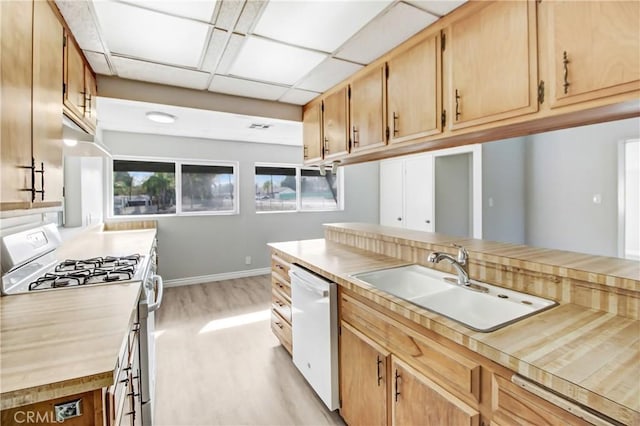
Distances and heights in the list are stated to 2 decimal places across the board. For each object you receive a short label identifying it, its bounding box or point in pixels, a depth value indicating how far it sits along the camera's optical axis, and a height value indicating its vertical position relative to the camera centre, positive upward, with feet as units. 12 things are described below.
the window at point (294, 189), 17.43 +1.38
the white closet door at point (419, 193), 16.47 +1.04
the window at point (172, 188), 14.34 +1.26
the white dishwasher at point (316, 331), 5.74 -2.52
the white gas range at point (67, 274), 4.76 -1.12
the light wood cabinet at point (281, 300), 7.93 -2.48
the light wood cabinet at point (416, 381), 2.86 -2.04
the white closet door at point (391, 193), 18.74 +1.19
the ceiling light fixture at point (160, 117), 10.52 +3.47
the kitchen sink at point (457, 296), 4.24 -1.40
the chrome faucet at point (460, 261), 4.94 -0.84
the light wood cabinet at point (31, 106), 3.41 +1.43
